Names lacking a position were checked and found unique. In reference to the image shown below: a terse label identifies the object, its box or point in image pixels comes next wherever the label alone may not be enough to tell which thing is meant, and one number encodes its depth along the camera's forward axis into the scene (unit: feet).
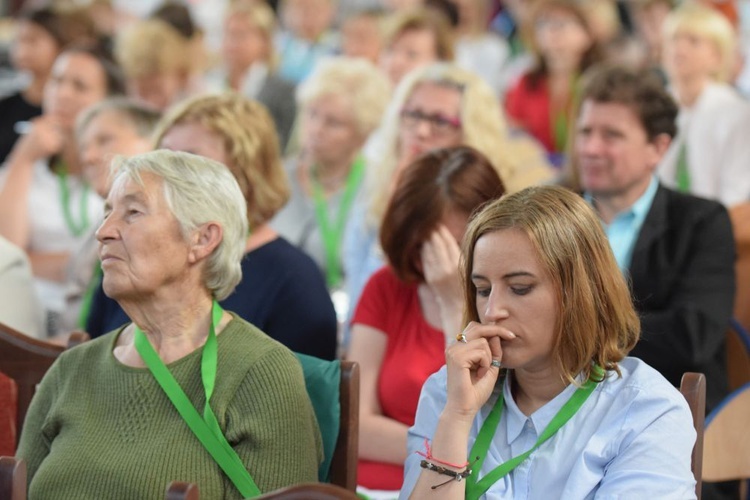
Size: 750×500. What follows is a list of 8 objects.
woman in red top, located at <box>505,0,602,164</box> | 39.60
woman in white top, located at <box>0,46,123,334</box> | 28.66
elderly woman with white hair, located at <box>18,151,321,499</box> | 13.52
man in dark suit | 18.81
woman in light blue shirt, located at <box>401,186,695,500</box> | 12.20
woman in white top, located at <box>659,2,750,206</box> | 32.04
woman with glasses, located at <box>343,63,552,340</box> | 24.26
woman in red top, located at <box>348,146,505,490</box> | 17.37
